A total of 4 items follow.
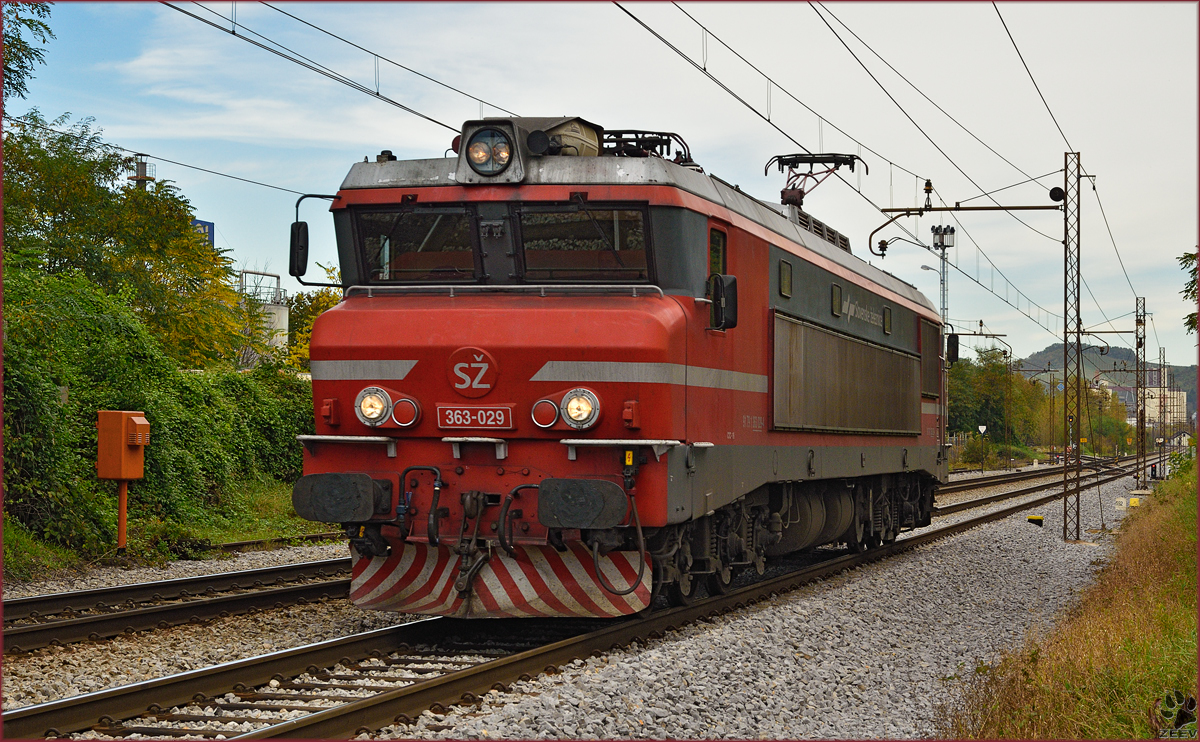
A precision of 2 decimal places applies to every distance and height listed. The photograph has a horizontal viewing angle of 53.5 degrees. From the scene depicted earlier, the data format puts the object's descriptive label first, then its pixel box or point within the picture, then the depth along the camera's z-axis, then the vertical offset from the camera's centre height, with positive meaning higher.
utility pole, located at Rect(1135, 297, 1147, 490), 48.12 +1.43
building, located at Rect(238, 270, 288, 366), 56.47 +6.33
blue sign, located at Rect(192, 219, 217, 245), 59.16 +9.40
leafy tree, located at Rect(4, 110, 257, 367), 30.34 +5.11
